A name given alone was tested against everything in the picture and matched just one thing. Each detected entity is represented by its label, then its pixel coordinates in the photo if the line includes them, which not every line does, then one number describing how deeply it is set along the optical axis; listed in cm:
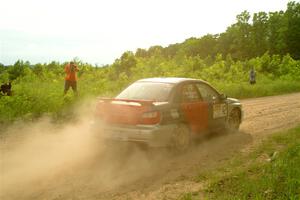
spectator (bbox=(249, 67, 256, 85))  2978
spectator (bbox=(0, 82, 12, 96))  1345
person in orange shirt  1574
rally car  777
